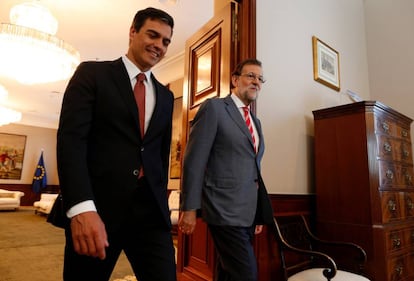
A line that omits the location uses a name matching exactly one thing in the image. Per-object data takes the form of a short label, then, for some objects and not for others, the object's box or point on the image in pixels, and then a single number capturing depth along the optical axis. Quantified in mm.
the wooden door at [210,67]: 2105
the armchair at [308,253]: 1659
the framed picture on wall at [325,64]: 2596
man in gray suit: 1336
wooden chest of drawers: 1838
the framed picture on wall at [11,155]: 9859
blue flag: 10291
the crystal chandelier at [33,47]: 3047
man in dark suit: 775
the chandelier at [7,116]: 6445
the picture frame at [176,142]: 5465
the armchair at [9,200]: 8031
